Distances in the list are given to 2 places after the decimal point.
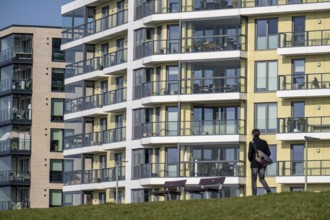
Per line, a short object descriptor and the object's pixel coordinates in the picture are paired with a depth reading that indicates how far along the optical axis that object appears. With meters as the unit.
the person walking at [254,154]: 53.22
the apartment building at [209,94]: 91.88
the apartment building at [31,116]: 133.12
